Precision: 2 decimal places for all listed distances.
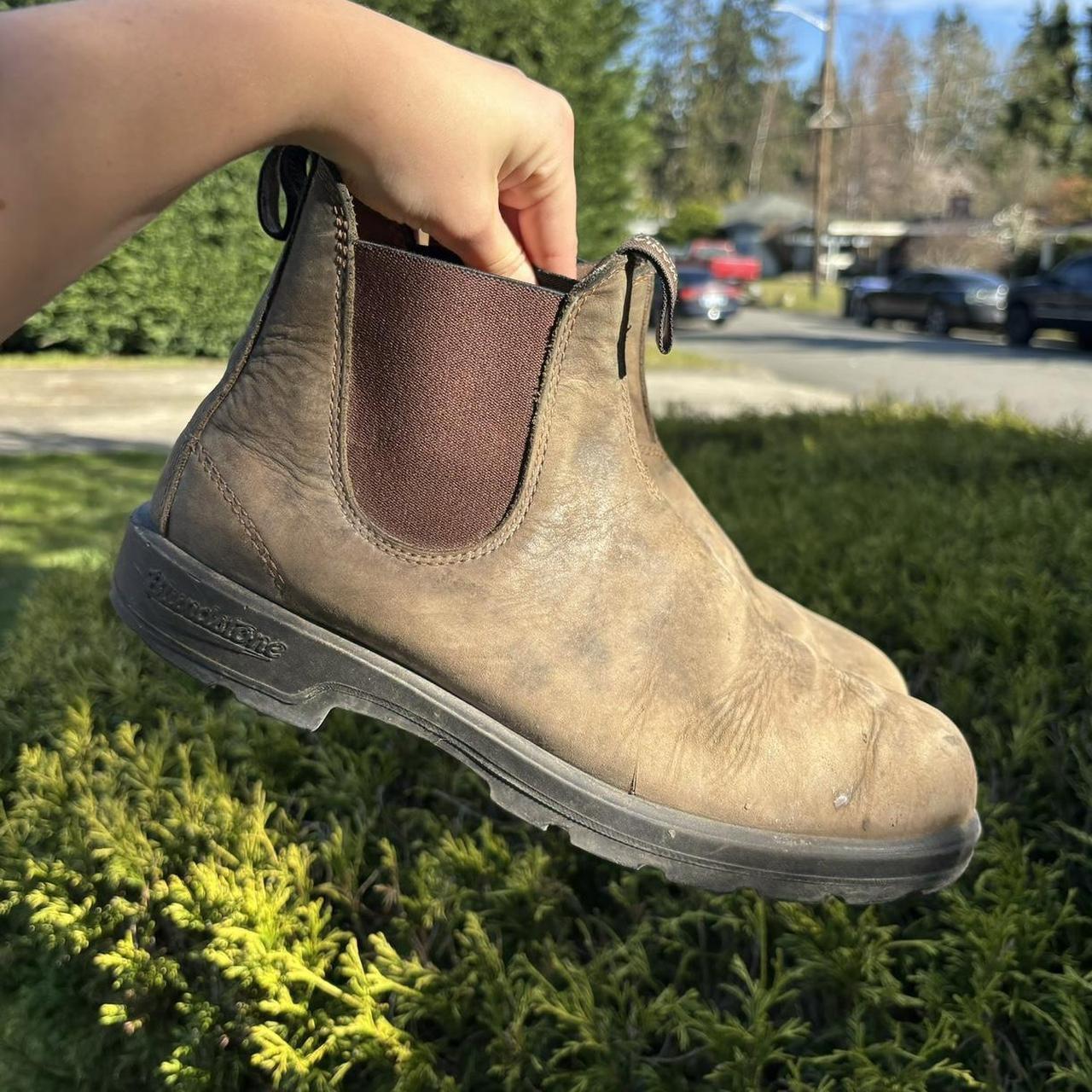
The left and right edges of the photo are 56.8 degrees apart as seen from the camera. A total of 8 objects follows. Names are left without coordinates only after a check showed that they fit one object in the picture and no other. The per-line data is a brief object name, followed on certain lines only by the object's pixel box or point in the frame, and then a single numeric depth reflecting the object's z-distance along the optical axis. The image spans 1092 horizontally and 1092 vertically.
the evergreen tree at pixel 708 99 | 67.31
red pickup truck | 39.22
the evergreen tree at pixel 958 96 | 57.31
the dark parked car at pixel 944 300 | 20.58
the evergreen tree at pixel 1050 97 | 45.16
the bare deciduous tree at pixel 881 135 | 53.75
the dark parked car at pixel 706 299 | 23.27
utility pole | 32.38
